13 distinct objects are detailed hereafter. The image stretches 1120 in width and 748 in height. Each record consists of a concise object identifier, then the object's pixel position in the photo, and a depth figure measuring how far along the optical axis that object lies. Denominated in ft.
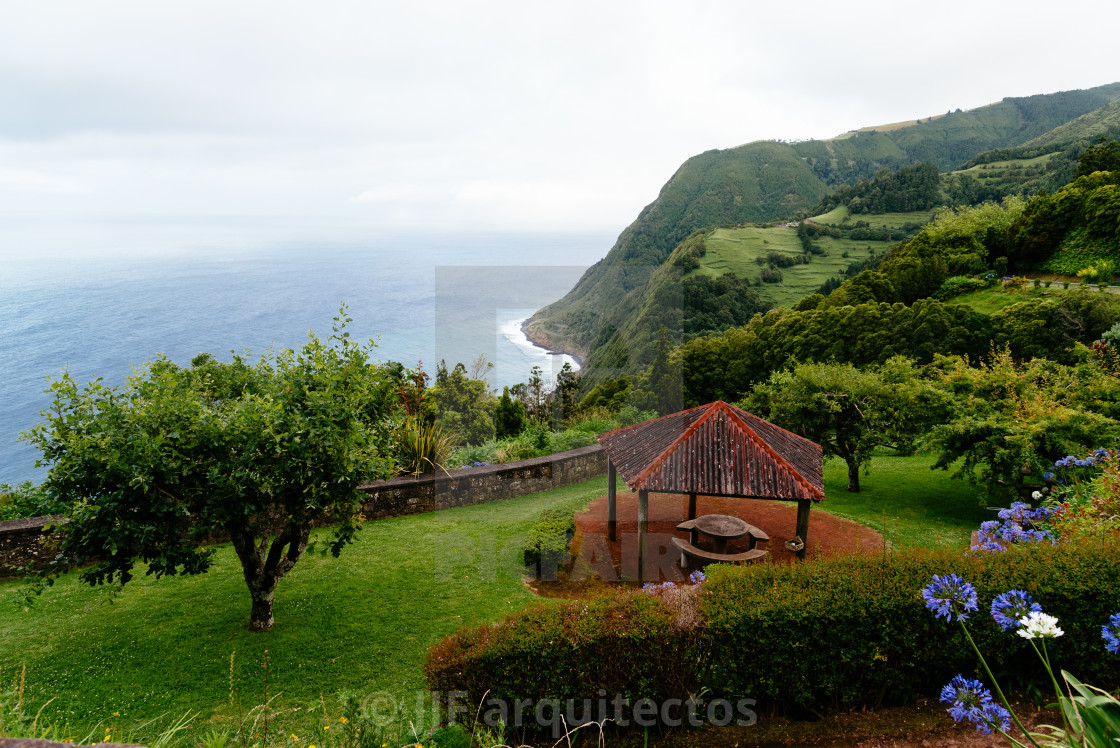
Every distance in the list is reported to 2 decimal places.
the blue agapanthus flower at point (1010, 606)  10.12
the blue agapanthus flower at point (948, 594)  10.63
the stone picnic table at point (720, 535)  26.40
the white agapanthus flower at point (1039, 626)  8.46
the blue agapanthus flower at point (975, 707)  9.47
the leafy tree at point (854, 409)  37.99
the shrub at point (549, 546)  26.63
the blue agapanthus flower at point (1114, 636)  9.93
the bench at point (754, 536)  28.66
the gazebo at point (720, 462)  24.97
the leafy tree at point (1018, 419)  29.27
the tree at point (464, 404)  62.64
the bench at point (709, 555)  25.82
